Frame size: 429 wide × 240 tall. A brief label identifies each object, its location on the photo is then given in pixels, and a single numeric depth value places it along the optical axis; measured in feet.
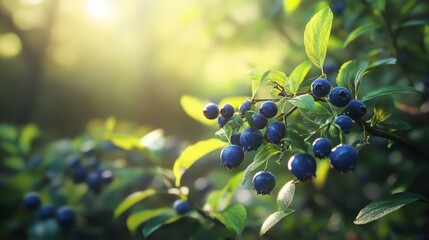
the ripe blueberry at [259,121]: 1.71
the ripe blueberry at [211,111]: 1.78
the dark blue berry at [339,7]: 2.34
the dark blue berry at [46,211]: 2.57
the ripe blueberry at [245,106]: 1.74
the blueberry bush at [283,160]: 1.72
